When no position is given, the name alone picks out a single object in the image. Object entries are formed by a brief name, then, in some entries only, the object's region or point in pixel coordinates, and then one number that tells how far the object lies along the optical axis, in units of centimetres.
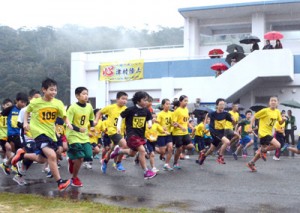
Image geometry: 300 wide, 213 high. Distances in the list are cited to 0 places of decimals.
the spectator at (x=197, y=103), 2177
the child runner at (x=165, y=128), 1118
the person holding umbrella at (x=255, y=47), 2380
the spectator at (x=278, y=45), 2314
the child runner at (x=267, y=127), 1033
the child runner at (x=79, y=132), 802
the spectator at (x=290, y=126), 1832
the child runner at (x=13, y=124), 965
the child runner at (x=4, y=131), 1040
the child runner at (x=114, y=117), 991
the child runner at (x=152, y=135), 1132
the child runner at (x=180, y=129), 1097
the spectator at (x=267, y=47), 2268
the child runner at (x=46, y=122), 738
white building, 2266
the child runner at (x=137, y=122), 902
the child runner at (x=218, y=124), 1141
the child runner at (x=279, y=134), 1370
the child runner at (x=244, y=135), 1492
